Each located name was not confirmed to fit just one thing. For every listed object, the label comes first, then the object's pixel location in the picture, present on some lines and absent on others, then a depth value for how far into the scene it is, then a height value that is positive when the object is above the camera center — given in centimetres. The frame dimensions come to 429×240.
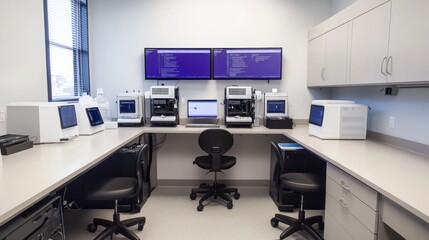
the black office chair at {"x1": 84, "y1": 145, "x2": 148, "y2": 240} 210 -73
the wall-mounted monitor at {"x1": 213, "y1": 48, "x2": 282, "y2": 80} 358 +50
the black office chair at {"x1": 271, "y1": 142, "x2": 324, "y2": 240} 223 -73
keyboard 341 -32
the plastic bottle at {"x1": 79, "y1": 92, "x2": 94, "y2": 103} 283 +0
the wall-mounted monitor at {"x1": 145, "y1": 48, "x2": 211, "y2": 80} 359 +52
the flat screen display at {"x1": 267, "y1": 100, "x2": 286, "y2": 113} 346 -8
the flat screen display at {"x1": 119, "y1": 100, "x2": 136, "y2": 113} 340 -8
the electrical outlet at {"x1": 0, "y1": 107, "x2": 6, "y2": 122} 212 -12
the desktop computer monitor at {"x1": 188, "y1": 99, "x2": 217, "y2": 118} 360 -12
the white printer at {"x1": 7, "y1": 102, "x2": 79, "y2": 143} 214 -18
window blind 283 +59
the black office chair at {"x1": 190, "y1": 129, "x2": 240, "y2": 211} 301 -54
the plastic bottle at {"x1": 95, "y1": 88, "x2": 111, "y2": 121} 334 -6
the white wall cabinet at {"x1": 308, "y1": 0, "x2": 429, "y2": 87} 167 +43
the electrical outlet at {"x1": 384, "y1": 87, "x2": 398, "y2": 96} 236 +9
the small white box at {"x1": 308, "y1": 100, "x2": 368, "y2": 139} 247 -18
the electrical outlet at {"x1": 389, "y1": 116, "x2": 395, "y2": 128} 239 -18
